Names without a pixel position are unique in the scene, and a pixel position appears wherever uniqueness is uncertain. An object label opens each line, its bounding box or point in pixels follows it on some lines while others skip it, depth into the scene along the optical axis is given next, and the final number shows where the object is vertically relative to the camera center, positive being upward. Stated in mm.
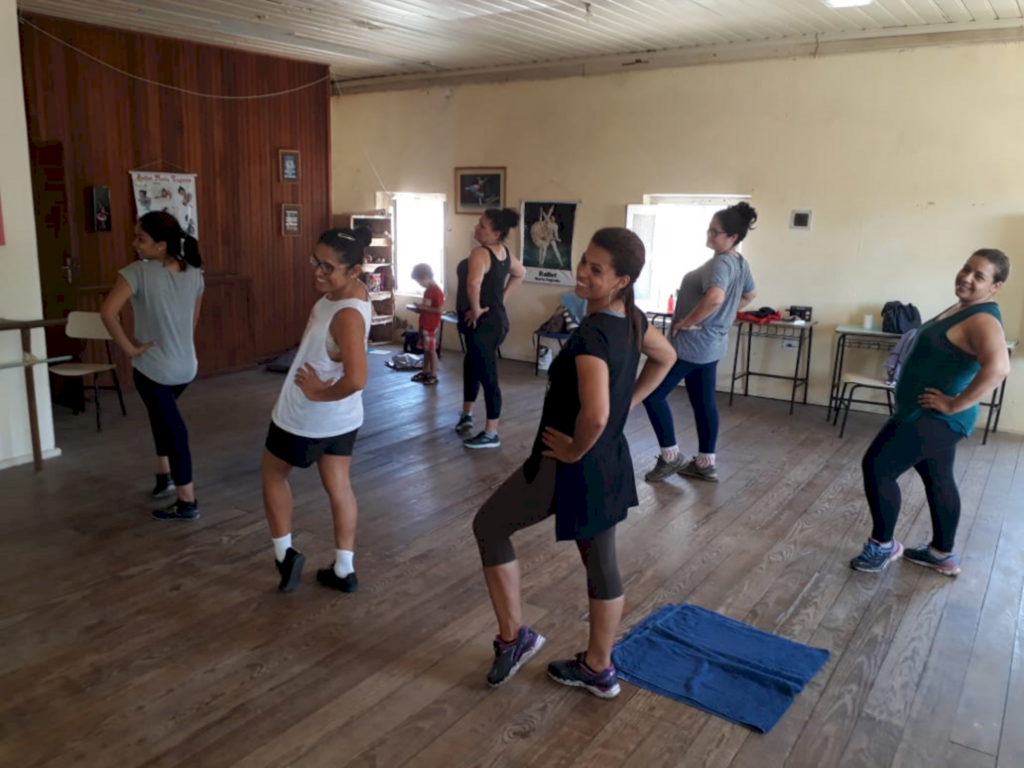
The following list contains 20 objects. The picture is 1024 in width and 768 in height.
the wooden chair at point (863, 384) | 5757 -1069
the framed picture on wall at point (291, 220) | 8008 -27
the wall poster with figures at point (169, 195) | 6766 +159
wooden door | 6254 -322
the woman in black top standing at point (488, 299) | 4961 -472
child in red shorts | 7238 -833
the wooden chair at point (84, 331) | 5320 -781
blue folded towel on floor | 2596 -1487
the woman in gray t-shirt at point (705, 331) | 4398 -567
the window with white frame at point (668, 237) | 7309 -77
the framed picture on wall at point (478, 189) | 8453 +354
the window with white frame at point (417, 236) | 9281 -169
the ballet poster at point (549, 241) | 8047 -162
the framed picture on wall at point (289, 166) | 7906 +498
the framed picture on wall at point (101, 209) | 6453 +23
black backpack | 6137 -625
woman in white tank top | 2781 -585
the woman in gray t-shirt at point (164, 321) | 3693 -496
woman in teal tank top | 3090 -668
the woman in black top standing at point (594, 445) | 2209 -614
